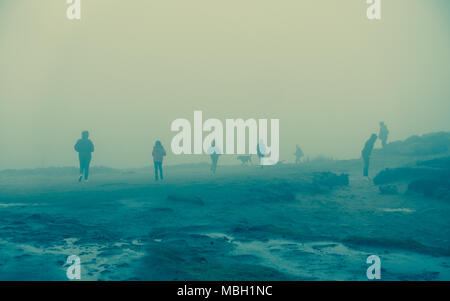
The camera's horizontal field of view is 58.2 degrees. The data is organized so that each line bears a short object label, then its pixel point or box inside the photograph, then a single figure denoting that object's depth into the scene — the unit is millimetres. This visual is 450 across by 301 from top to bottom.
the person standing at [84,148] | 20922
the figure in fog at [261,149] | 31984
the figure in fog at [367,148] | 23703
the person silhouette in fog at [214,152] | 29500
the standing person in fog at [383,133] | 37200
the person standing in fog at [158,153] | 22297
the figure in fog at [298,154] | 45575
